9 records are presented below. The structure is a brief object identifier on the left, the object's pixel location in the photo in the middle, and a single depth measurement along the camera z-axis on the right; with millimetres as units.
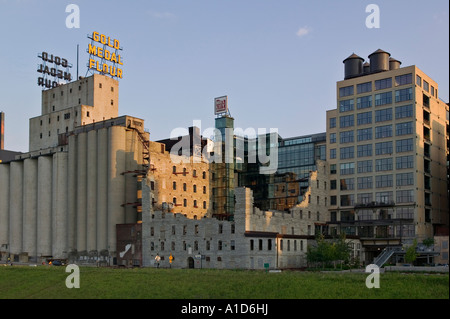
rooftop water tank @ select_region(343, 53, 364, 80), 125125
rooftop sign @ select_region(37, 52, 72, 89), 165375
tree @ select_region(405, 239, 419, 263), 98438
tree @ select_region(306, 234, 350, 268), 98812
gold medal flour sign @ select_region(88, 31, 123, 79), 153625
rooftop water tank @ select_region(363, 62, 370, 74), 128875
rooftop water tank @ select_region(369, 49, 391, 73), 121062
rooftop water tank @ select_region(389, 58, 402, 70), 126000
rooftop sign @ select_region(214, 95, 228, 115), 142000
